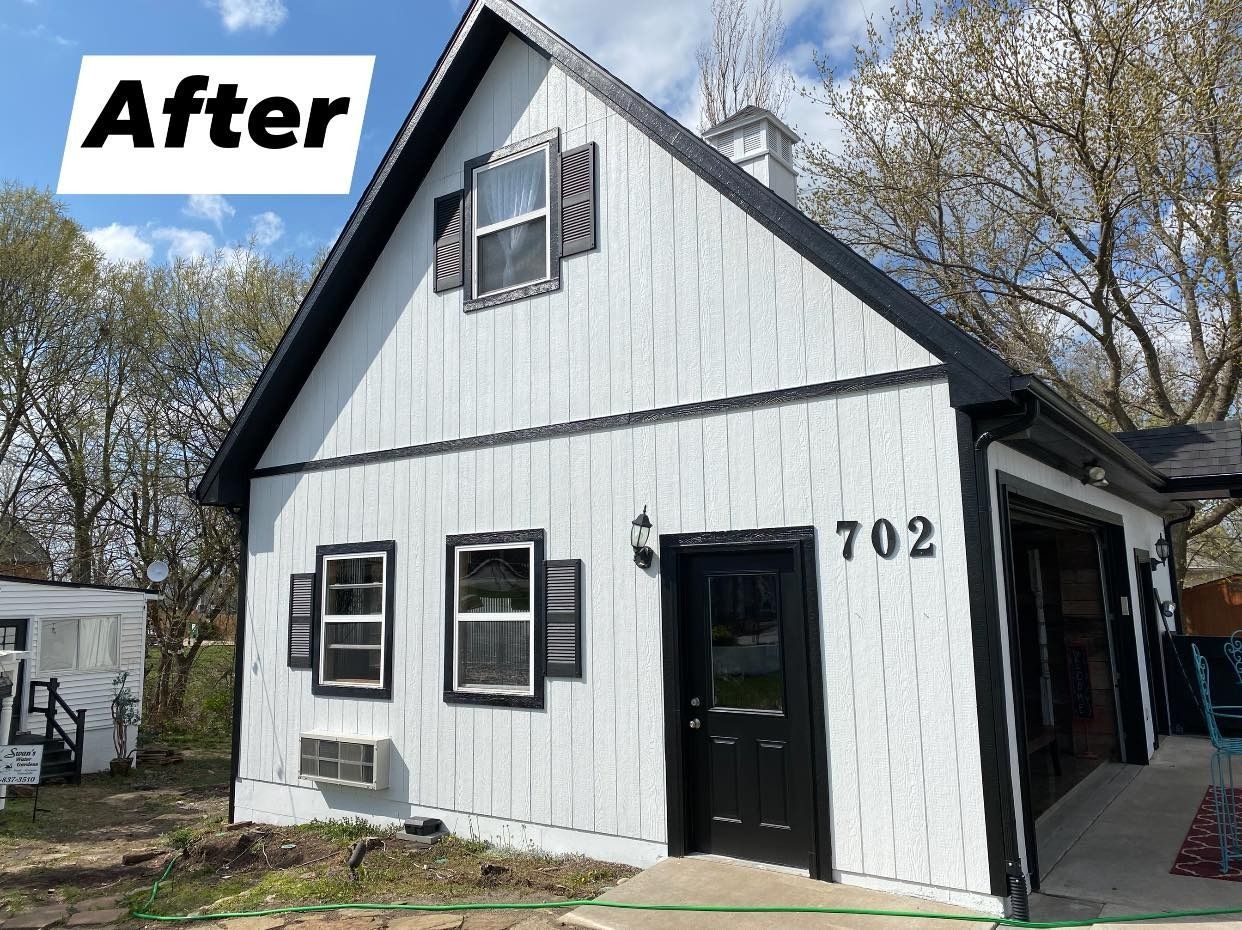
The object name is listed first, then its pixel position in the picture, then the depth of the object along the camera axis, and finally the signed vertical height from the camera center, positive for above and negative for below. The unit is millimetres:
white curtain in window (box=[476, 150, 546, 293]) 7211 +3327
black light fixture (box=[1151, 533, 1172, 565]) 10825 +542
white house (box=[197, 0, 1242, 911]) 4988 +587
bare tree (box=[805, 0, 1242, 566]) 11805 +6481
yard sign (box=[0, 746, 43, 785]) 9125 -1502
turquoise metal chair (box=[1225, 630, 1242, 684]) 7660 -515
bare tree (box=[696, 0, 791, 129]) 15969 +10193
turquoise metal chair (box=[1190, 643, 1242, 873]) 5184 -1328
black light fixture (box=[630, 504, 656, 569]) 6016 +456
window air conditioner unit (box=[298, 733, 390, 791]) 7277 -1249
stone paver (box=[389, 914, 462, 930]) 4836 -1748
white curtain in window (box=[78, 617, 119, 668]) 13391 -364
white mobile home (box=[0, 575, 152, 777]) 12320 -587
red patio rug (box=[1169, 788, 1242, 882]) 5230 -1677
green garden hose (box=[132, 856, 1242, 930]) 4469 -1667
